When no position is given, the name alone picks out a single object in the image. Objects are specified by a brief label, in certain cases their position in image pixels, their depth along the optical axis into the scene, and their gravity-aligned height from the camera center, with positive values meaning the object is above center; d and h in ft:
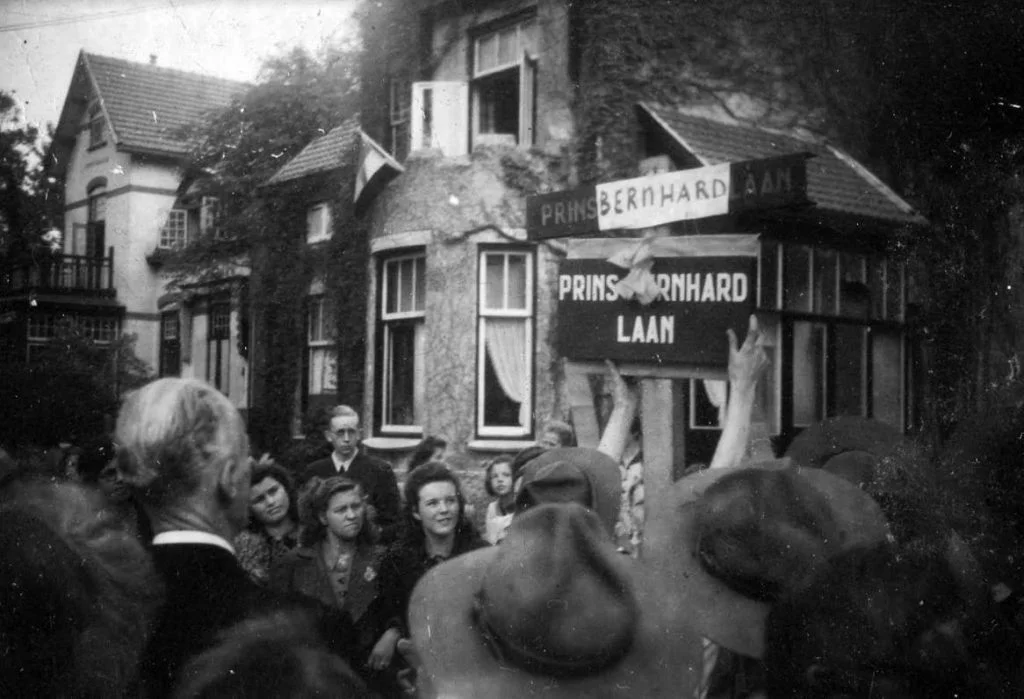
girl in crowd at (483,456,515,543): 13.66 -1.84
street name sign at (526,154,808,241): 10.41 +2.05
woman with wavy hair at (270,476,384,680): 10.57 -2.17
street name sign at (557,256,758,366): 10.05 +0.69
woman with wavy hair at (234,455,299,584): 12.12 -2.02
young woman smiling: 10.09 -1.97
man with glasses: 15.95 -1.82
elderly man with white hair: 4.94 -0.76
